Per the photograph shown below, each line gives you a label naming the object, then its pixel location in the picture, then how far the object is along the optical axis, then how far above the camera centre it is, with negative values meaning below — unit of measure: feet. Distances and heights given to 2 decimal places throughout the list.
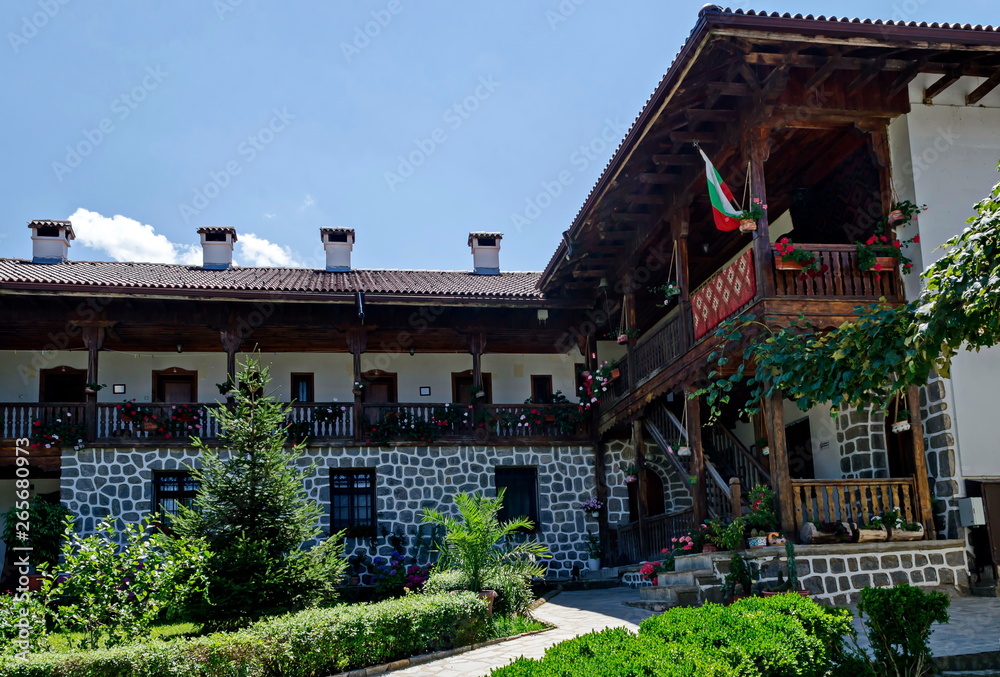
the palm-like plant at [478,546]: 35.70 -2.03
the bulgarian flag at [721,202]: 35.06 +10.33
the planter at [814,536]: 33.01 -2.05
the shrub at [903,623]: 20.21 -3.20
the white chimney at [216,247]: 66.18 +17.85
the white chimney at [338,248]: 67.00 +17.63
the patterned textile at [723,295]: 35.86 +7.43
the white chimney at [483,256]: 71.10 +17.59
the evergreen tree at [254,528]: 33.65 -0.88
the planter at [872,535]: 33.55 -2.12
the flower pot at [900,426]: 34.47 +1.69
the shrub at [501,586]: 35.50 -3.47
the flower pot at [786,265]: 34.65 +7.71
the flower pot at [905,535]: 33.73 -2.19
